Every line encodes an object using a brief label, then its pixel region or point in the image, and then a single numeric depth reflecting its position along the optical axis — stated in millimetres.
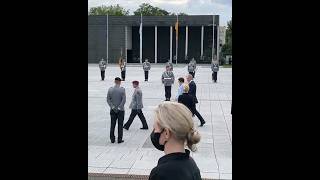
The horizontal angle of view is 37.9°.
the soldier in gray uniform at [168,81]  21141
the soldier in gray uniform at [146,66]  33156
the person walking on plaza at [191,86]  15813
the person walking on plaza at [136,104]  13742
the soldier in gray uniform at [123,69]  34562
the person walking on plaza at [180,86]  14992
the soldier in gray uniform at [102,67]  34188
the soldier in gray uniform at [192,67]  34219
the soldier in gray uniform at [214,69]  33250
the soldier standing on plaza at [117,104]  12055
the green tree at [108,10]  116188
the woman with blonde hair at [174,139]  2582
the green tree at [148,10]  115069
